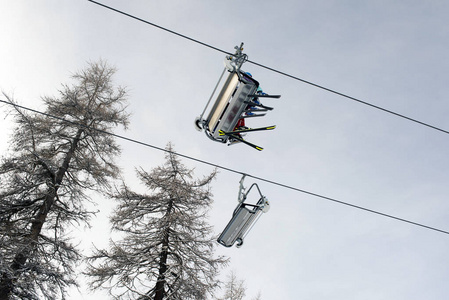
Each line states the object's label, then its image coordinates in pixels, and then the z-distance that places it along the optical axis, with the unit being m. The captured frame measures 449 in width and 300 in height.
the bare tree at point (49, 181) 10.09
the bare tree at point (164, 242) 11.62
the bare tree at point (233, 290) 19.70
